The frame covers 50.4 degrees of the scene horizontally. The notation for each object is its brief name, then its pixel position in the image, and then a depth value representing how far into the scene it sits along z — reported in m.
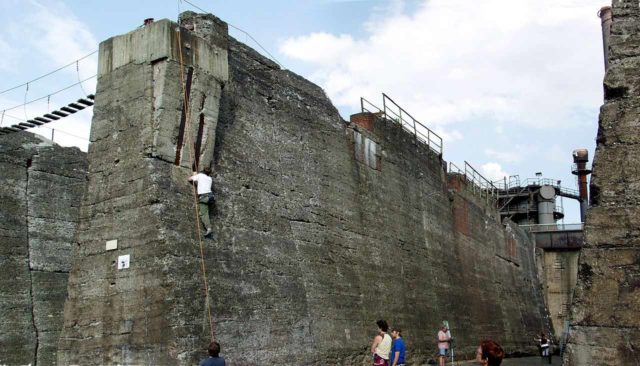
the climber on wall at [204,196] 9.91
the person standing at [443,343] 14.93
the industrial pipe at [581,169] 41.75
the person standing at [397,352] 10.21
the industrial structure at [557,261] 32.41
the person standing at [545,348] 22.88
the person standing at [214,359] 7.42
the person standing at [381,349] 9.72
